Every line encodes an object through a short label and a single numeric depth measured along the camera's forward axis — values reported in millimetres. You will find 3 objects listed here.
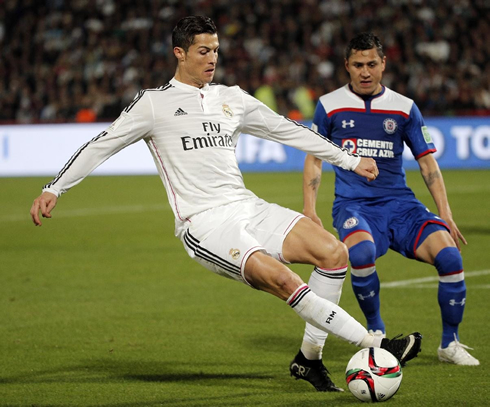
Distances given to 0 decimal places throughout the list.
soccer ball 9156
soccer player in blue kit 11437
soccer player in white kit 9477
